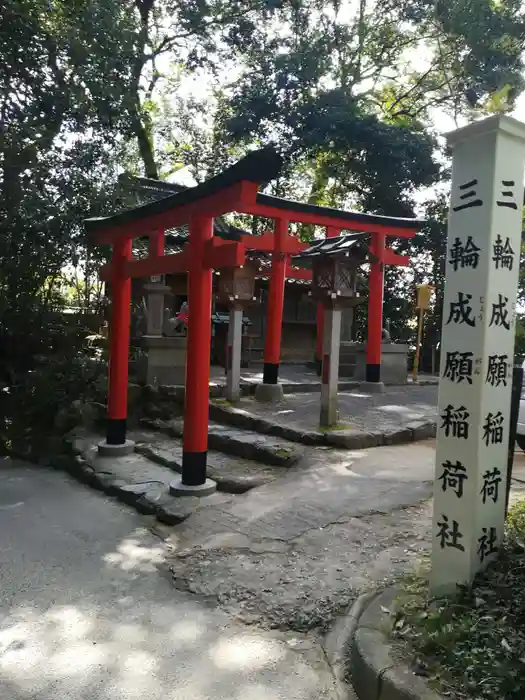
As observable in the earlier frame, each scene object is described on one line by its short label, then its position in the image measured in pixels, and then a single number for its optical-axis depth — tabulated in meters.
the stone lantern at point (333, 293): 8.16
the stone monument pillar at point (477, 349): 3.26
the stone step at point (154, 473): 6.09
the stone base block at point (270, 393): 10.61
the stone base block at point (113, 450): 8.23
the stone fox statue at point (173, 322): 10.91
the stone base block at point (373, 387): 11.87
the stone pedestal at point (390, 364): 13.23
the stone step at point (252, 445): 7.20
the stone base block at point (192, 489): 6.23
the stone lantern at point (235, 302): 9.59
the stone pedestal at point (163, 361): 10.37
